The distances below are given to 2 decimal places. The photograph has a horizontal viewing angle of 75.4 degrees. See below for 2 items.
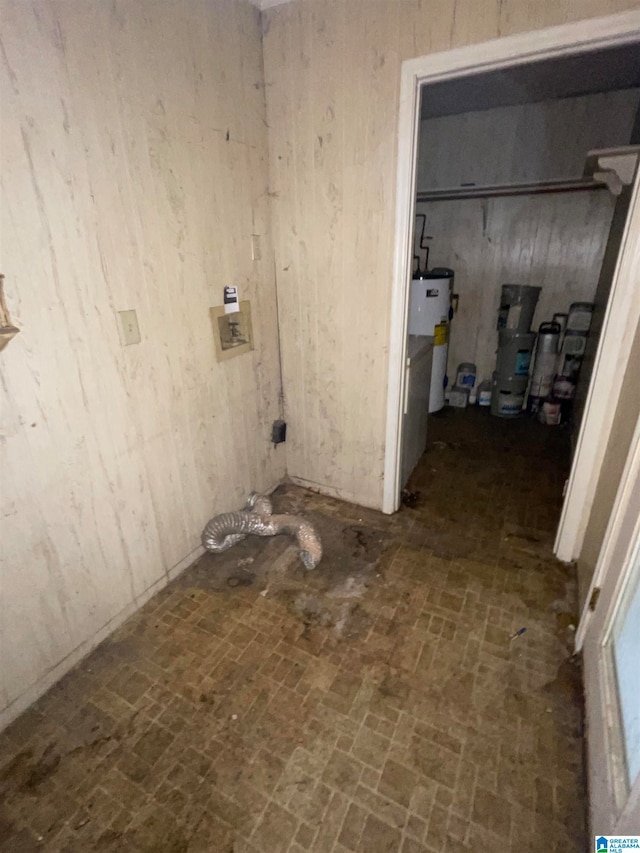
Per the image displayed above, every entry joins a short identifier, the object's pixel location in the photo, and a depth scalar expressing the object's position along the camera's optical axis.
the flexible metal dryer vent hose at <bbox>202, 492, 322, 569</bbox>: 2.11
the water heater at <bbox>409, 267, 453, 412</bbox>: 3.46
